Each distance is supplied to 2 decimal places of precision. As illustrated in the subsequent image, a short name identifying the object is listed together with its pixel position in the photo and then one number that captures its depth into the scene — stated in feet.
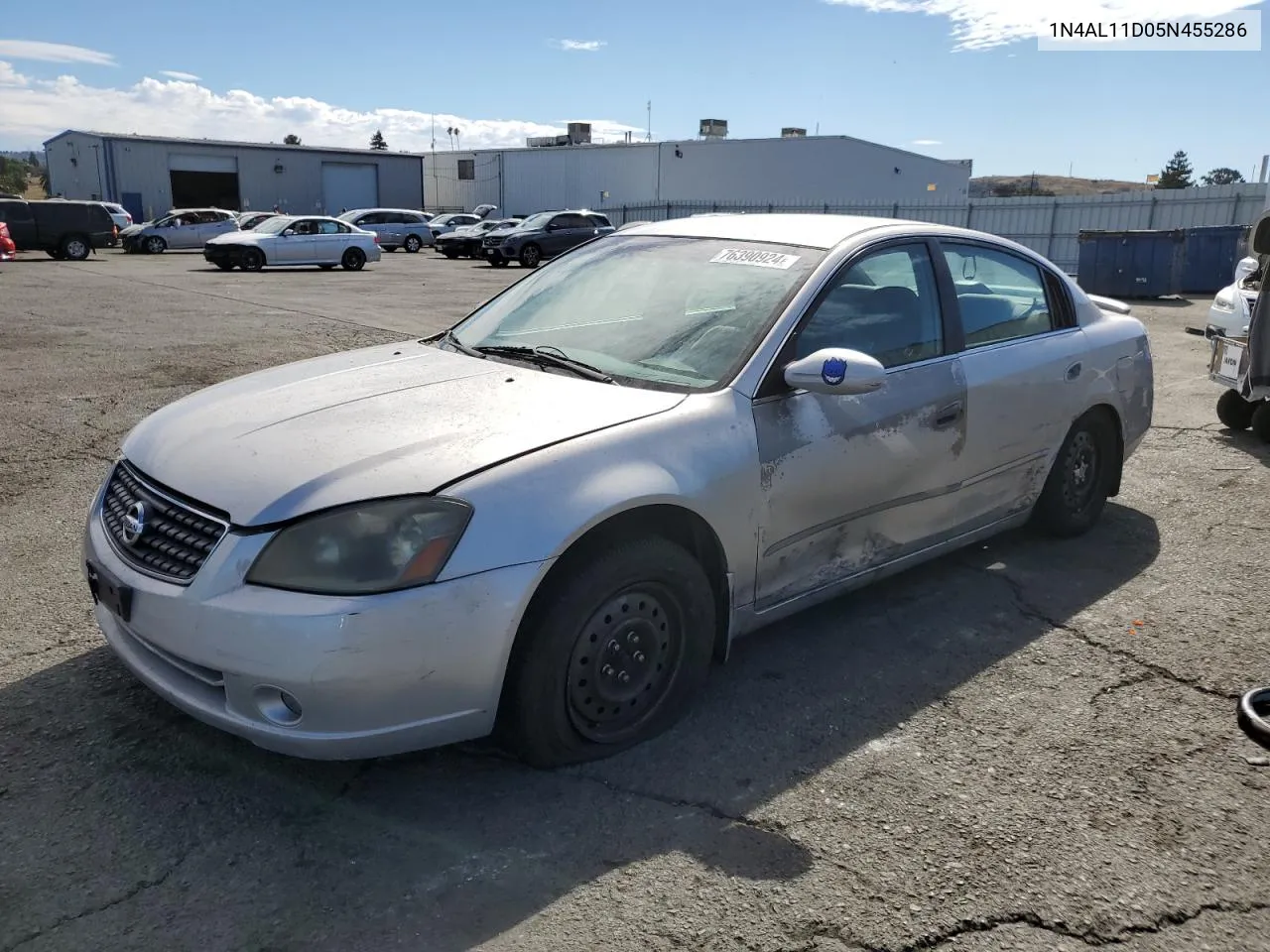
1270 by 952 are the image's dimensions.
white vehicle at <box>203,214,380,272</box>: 87.86
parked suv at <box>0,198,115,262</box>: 90.53
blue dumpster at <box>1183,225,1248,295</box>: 63.93
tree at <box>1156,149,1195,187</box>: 336.49
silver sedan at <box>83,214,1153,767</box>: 8.66
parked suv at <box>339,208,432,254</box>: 128.57
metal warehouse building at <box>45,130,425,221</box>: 162.09
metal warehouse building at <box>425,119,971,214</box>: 151.94
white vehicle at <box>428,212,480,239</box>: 143.13
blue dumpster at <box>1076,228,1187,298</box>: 61.11
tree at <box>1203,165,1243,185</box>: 250.98
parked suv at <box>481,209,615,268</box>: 99.25
